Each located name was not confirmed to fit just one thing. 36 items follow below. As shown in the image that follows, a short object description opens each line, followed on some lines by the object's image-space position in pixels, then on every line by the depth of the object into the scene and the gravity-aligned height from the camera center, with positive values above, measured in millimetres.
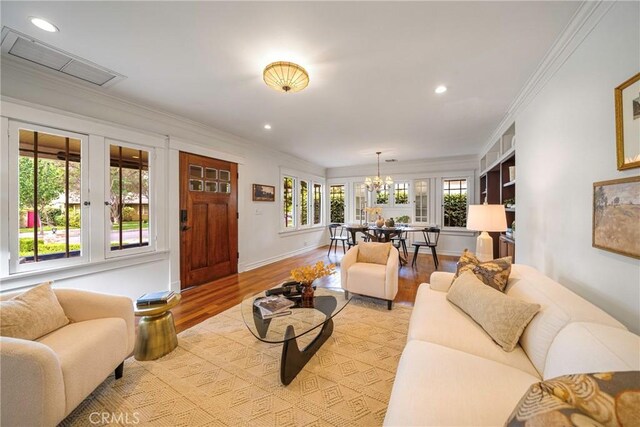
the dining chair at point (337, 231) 5801 -626
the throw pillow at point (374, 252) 3154 -561
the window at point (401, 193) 6715 +549
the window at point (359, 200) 7282 +381
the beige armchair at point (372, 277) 2805 -810
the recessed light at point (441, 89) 2579 +1387
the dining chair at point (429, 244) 4637 -638
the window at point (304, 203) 6645 +275
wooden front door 3600 -107
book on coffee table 1896 -784
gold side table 1918 -1016
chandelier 5587 +717
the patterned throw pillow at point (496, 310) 1352 -640
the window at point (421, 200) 6438 +322
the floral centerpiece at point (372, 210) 5155 +43
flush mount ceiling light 2049 +1246
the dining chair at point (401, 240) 5234 -669
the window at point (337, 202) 7723 +337
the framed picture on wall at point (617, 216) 1210 -30
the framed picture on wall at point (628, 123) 1198 +474
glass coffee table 1659 -872
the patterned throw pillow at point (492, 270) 1813 -489
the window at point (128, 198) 2834 +204
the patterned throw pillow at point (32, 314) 1314 -609
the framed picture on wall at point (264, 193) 4895 +435
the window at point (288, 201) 5945 +304
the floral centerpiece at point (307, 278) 2076 -598
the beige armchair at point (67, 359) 1086 -801
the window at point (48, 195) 2221 +188
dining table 4820 -407
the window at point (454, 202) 6066 +251
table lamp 2432 -123
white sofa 904 -788
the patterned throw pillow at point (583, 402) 653 -579
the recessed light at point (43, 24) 1656 +1394
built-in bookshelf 3399 +589
